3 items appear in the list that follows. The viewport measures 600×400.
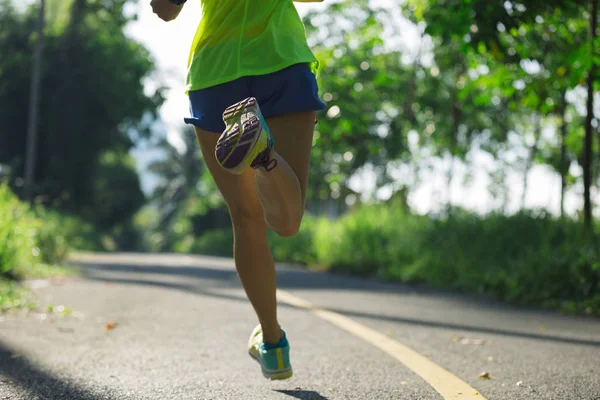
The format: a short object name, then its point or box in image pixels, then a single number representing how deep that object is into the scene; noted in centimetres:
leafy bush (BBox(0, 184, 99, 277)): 892
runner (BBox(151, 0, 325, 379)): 280
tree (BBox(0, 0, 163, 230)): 2992
